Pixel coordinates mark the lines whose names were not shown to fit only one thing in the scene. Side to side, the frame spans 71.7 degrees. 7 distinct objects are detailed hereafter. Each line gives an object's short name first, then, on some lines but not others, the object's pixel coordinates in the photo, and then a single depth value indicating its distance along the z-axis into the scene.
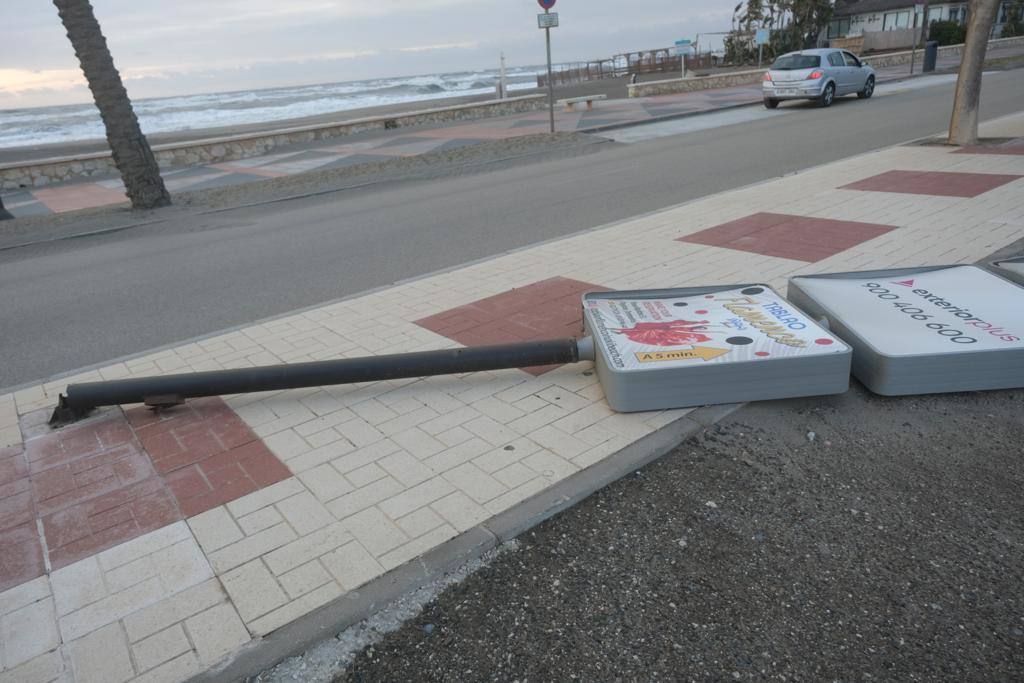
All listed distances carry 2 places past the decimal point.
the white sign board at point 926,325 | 4.02
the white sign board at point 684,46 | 40.20
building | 57.34
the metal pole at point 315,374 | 4.49
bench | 26.69
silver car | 22.11
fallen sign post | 4.02
